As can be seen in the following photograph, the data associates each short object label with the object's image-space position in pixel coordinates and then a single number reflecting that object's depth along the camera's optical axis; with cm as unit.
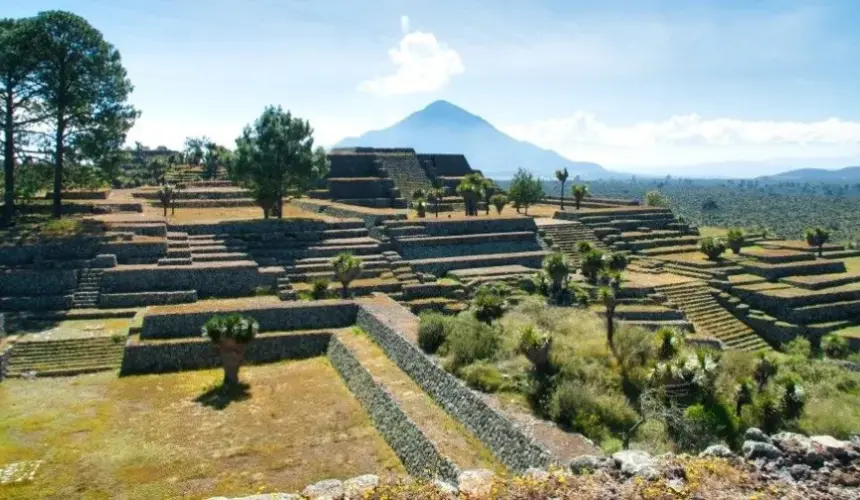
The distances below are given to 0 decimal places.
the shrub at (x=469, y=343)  2006
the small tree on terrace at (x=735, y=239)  4984
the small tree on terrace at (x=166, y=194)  4284
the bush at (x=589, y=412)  1612
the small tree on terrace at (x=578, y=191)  5747
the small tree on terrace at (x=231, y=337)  2298
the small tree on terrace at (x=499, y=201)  5100
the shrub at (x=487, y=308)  2395
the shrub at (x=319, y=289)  3111
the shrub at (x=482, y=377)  1842
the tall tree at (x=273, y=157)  4047
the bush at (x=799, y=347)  3228
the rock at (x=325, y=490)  1030
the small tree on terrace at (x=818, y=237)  5144
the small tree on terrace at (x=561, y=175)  6137
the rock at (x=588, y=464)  1105
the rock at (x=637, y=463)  1042
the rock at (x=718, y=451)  1116
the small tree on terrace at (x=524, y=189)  5528
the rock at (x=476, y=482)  1028
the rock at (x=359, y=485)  1045
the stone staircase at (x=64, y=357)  2417
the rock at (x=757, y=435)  1166
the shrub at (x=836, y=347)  3272
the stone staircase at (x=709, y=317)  3538
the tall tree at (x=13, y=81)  3384
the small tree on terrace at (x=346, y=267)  2992
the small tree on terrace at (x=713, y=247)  4584
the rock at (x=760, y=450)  1080
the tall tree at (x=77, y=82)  3500
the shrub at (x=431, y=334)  2212
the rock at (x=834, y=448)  1082
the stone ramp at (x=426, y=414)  1585
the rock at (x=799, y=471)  1031
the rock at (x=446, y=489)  1037
